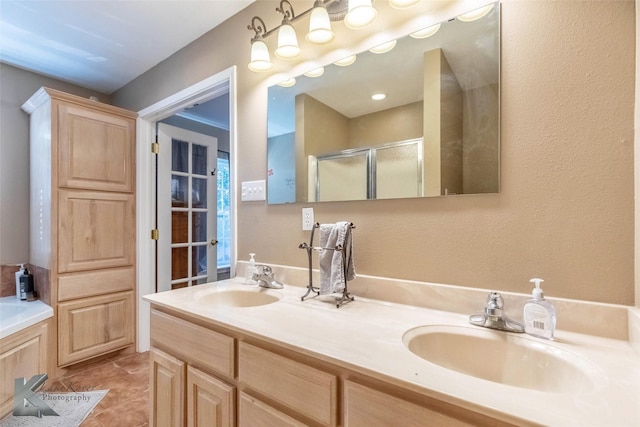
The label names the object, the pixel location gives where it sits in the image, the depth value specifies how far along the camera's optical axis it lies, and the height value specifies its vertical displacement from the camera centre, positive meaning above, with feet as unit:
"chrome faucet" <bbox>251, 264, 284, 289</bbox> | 4.72 -1.04
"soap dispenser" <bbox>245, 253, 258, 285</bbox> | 5.00 -0.97
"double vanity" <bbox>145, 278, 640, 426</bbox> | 1.83 -1.25
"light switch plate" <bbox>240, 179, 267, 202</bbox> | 5.42 +0.47
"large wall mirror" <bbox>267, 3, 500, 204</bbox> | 3.38 +1.28
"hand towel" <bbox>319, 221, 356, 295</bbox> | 3.87 -0.61
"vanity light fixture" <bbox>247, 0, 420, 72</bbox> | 3.75 +2.69
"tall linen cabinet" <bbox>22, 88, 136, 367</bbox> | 6.82 -0.06
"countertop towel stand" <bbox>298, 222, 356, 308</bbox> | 3.84 -0.89
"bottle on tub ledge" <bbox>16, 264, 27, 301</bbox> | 7.29 -1.73
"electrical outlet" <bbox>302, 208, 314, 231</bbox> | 4.79 -0.07
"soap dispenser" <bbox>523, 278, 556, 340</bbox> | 2.63 -0.94
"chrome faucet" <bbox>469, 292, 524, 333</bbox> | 2.80 -1.03
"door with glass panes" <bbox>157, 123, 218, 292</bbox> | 8.55 +0.24
